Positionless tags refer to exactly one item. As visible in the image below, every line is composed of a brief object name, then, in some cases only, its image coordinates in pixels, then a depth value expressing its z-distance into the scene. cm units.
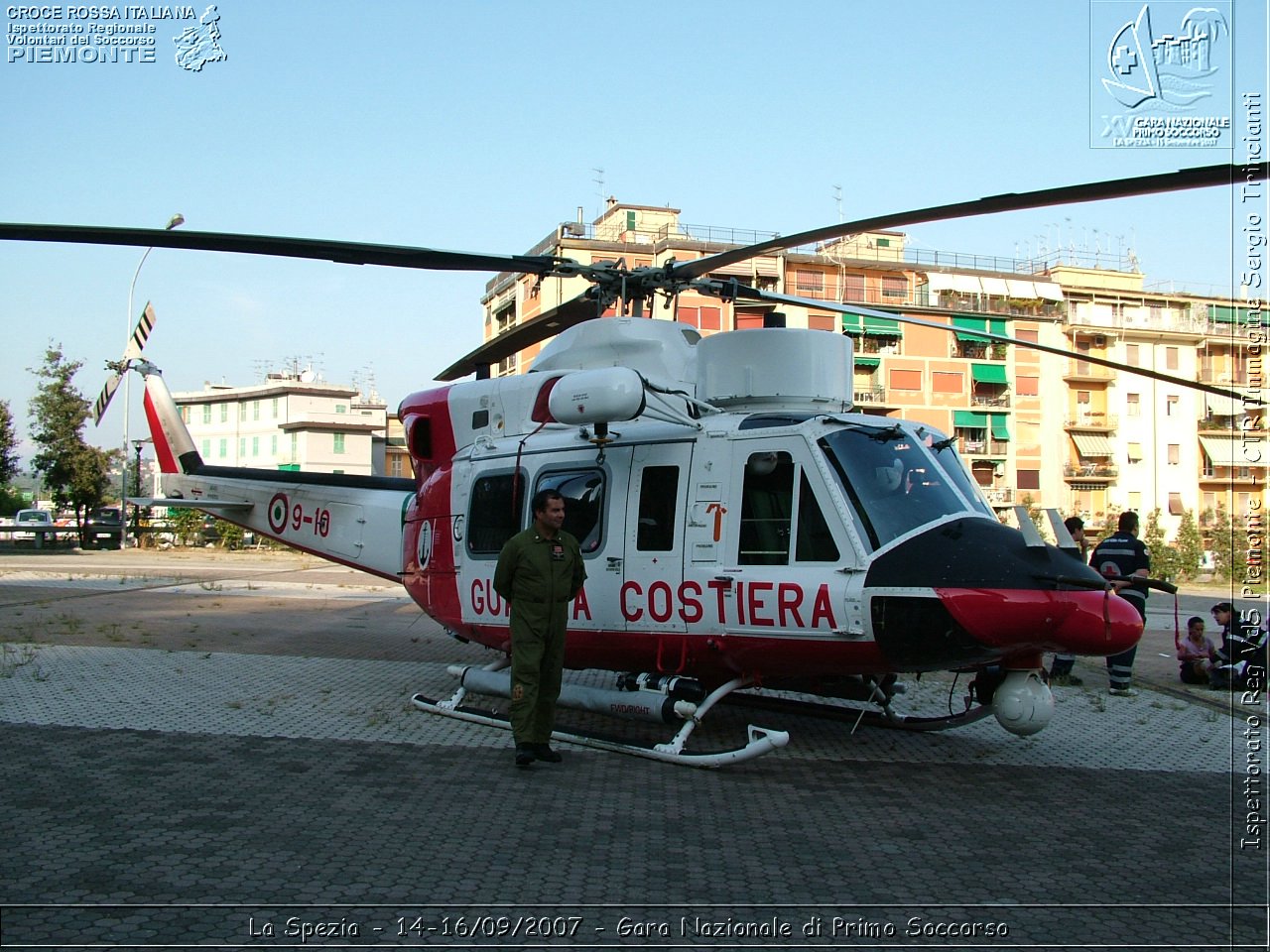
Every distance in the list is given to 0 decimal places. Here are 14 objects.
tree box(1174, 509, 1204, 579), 4451
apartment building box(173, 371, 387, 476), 7912
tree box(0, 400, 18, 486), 3431
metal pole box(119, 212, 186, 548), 3688
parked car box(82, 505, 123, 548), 3941
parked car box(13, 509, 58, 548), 5156
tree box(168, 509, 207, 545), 4241
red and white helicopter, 594
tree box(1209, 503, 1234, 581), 4328
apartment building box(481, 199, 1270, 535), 5488
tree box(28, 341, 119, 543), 3872
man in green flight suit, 657
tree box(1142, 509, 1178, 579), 3672
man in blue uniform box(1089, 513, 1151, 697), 958
